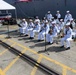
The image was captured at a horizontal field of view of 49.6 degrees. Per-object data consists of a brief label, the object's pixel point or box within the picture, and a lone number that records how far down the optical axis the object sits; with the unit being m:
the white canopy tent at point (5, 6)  8.86
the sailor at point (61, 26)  7.37
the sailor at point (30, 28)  7.35
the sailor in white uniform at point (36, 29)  7.01
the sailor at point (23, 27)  7.68
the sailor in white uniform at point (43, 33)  6.51
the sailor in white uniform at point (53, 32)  6.11
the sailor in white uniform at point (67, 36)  5.43
